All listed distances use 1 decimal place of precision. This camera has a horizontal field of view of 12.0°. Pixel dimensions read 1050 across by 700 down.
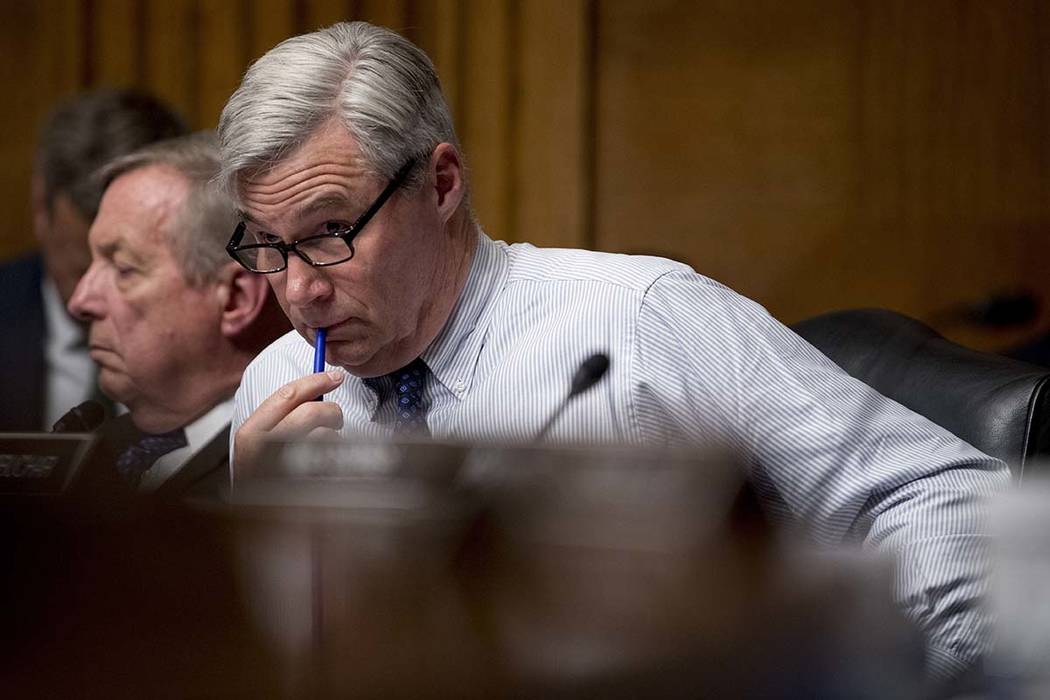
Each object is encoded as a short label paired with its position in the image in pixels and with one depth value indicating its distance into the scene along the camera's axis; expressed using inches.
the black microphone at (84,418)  136.6
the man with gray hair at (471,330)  130.3
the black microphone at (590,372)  122.4
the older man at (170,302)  144.8
